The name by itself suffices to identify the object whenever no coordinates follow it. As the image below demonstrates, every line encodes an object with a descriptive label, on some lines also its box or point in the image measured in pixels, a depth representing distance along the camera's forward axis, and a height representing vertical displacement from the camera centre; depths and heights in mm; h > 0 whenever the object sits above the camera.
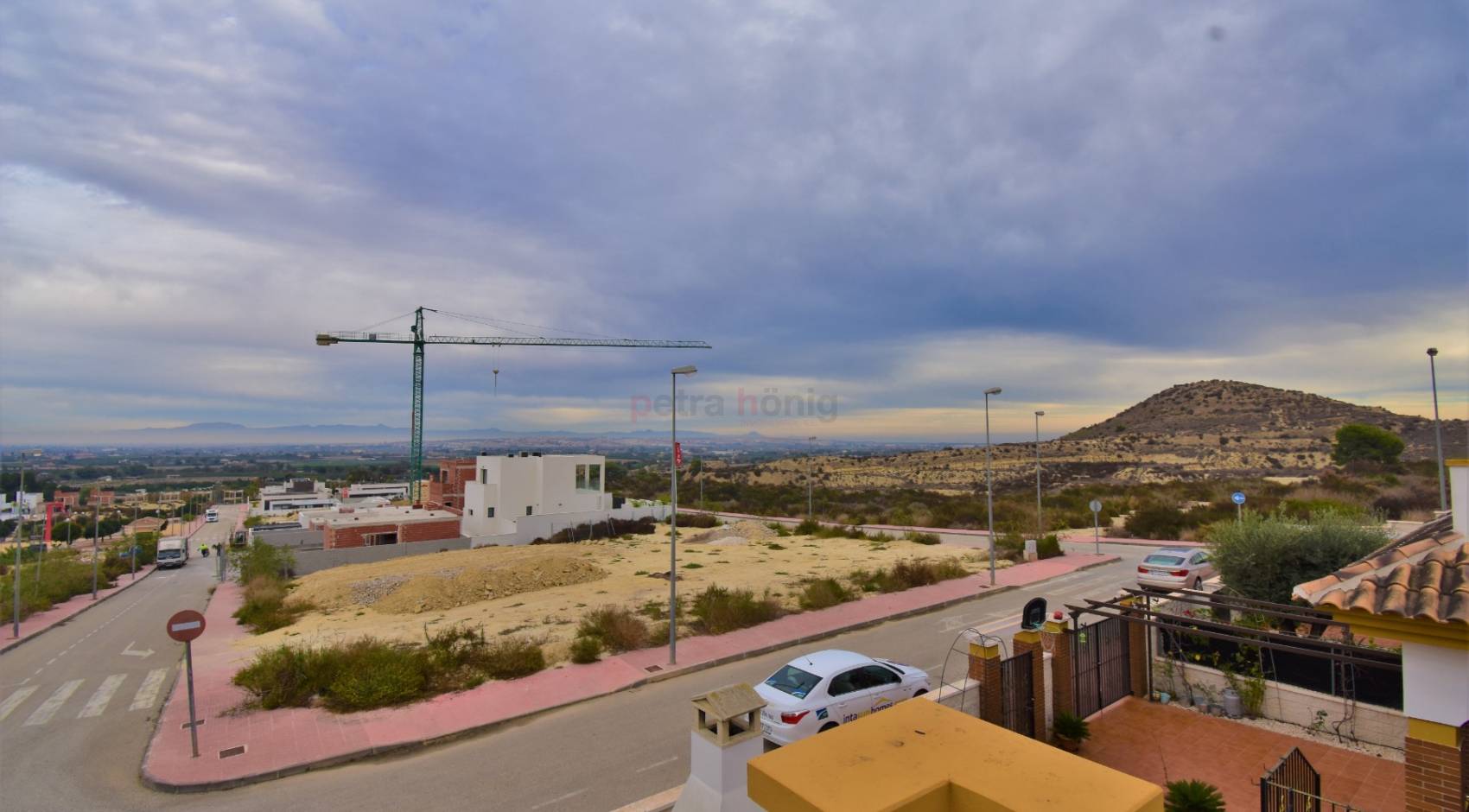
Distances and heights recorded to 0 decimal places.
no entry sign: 11578 -3243
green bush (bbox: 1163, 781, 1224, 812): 6688 -3708
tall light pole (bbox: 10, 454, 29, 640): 25586 -6431
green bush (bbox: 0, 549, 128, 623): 29797 -7211
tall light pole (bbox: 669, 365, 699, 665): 15547 -3085
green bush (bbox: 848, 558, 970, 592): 23906 -5207
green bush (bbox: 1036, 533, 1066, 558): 30406 -5081
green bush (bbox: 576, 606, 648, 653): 17469 -5238
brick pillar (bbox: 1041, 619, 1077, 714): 10820 -3900
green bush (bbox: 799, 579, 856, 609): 21359 -5170
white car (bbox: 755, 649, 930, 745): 10281 -4206
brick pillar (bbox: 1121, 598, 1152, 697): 12055 -4053
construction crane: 94000 +10128
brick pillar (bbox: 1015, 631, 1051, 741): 10312 -3787
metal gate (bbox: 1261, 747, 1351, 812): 5746 -3312
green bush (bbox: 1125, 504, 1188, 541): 36188 -4842
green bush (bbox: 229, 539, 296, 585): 34594 -6439
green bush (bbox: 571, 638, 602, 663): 16344 -5292
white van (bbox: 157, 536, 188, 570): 52406 -8899
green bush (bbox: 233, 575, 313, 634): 24359 -6641
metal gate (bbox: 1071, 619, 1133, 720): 11141 -3986
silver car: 21703 -4440
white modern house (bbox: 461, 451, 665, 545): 49062 -4764
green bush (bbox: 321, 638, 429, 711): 13656 -5103
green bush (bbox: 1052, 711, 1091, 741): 10062 -4456
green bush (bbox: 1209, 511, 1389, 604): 15148 -2699
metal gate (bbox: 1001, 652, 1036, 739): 10078 -3985
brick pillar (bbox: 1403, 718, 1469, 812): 5613 -2902
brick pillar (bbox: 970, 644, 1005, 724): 10023 -3803
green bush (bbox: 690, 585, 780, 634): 19058 -5180
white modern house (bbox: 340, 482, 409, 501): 116388 -8987
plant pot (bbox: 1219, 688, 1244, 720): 11039 -4511
